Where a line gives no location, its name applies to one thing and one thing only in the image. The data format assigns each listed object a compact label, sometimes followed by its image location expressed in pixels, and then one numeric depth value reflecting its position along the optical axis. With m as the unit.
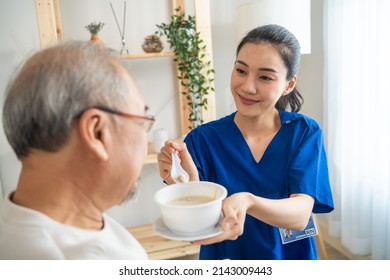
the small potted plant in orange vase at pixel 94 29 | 1.50
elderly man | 0.45
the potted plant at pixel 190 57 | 1.58
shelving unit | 1.39
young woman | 0.88
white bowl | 0.55
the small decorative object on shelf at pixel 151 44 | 1.63
